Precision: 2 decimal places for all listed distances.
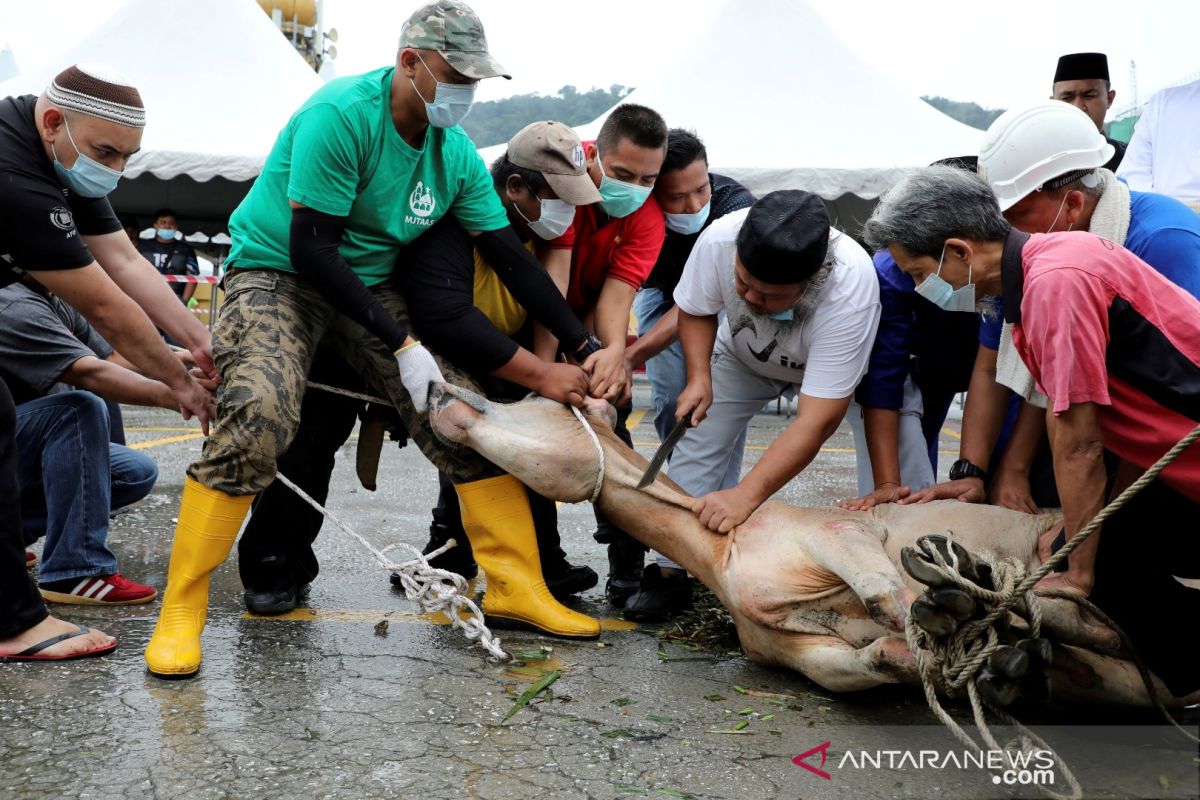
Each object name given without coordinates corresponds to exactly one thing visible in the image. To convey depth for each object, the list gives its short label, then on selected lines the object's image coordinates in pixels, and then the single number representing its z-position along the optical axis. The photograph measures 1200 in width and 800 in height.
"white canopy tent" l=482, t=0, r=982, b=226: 11.36
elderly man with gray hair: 2.44
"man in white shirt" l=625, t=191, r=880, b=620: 3.18
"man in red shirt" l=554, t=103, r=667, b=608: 3.77
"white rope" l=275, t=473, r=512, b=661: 3.26
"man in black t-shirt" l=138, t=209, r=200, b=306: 13.38
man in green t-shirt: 3.10
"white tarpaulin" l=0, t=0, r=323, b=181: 12.48
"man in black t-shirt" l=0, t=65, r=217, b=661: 3.02
